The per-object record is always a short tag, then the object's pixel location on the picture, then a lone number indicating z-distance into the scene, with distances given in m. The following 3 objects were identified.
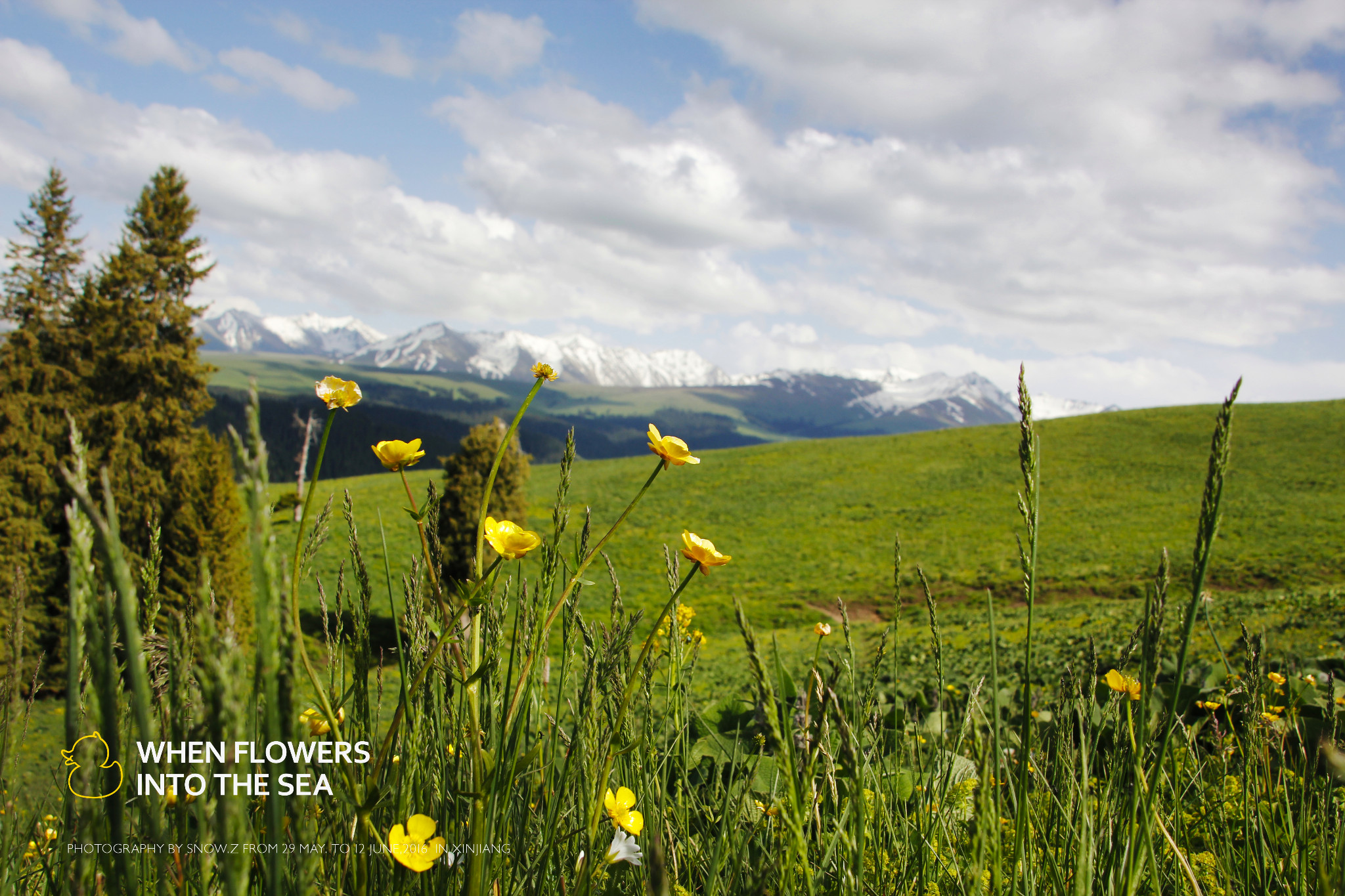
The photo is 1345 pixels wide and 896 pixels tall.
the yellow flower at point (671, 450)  0.49
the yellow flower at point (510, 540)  0.47
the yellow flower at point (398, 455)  0.52
